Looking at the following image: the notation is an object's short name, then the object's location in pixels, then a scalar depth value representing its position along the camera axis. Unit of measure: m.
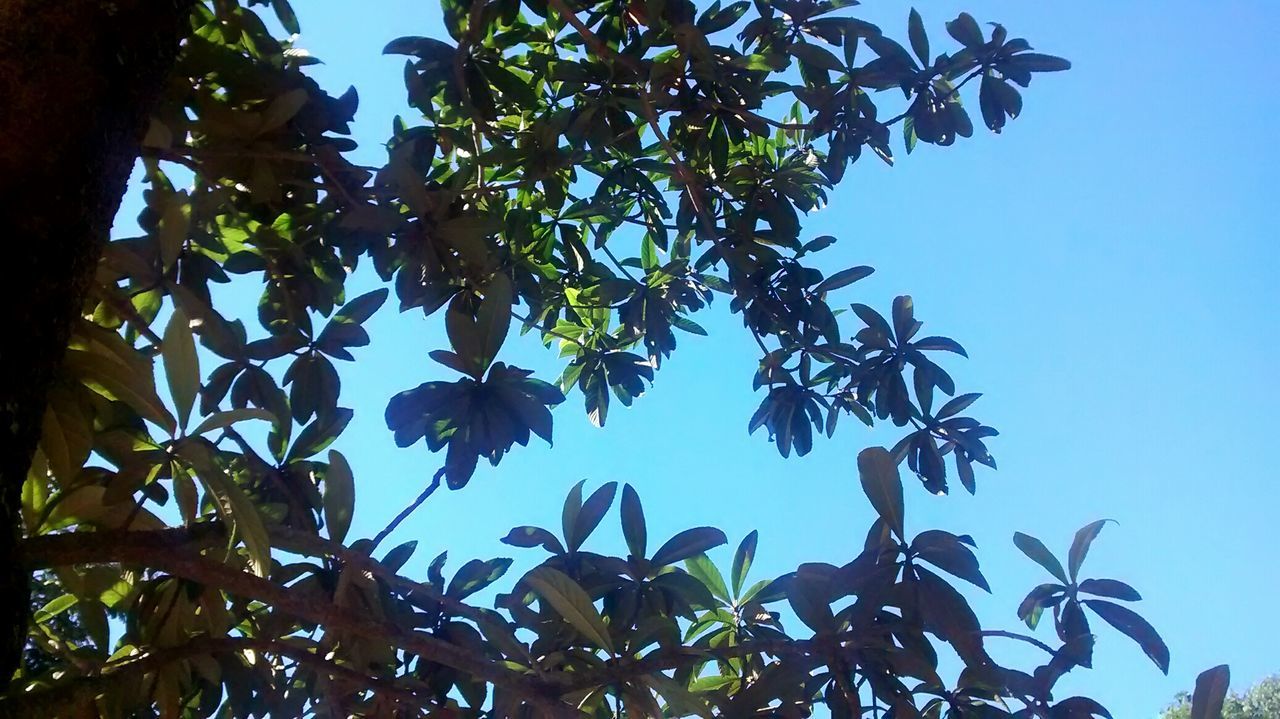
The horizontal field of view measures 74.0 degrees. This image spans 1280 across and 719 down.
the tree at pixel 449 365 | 1.01
